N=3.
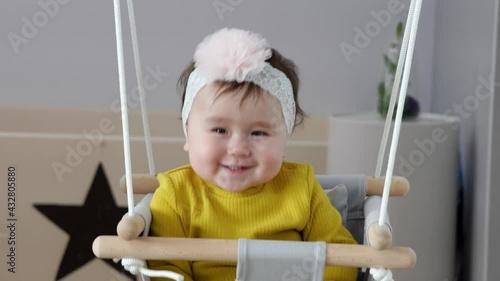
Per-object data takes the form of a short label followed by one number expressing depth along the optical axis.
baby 1.06
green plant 2.04
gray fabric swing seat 1.17
